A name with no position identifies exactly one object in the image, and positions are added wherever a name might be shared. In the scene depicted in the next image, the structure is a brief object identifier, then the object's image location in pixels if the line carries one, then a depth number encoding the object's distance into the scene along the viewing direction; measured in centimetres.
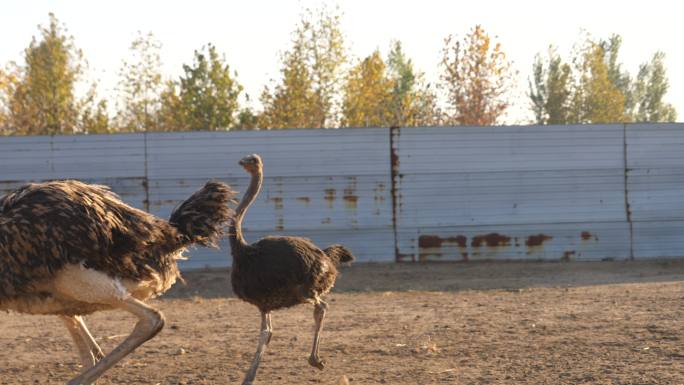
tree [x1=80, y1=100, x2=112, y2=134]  3641
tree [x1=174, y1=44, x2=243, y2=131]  3622
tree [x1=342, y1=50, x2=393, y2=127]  3578
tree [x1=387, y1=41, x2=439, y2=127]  3797
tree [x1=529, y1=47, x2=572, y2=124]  4834
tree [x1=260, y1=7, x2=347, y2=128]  3484
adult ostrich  568
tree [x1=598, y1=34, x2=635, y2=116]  6219
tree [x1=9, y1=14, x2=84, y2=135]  3603
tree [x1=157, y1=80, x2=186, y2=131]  3659
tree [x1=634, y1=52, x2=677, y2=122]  6375
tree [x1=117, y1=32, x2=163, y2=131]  3738
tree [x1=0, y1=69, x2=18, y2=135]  3684
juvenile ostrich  724
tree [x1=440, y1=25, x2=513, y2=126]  3716
